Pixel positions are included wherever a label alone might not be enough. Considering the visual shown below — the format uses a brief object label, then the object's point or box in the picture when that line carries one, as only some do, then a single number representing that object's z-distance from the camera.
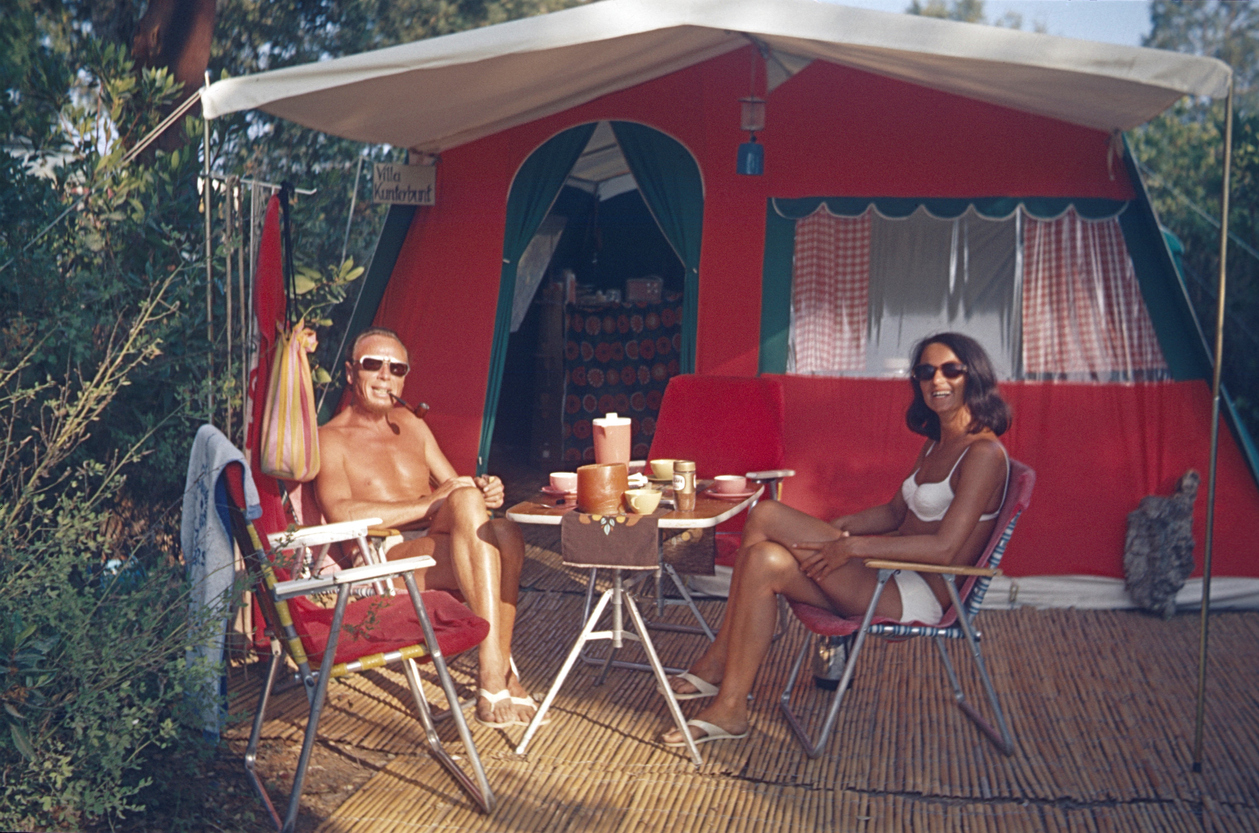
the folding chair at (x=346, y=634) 2.59
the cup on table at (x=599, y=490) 3.09
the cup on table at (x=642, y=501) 3.07
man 3.34
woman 3.07
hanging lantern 4.66
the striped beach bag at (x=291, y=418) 3.39
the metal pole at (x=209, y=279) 3.53
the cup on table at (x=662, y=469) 3.46
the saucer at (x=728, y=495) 3.41
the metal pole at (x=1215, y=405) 2.78
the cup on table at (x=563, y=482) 3.38
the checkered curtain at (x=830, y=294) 4.96
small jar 3.17
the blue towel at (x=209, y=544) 2.69
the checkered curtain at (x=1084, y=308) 4.76
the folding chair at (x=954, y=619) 3.02
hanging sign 5.35
